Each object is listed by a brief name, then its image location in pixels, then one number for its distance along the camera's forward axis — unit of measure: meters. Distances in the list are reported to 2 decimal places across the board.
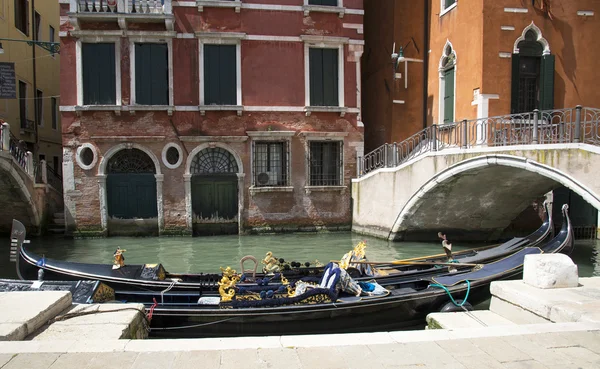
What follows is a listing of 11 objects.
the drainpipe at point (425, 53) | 11.97
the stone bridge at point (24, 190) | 10.70
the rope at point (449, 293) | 5.04
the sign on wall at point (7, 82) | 10.38
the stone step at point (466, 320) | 3.31
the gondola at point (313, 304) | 4.71
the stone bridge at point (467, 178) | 7.30
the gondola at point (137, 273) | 5.38
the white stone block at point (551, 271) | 3.57
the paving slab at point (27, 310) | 2.84
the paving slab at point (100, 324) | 2.98
